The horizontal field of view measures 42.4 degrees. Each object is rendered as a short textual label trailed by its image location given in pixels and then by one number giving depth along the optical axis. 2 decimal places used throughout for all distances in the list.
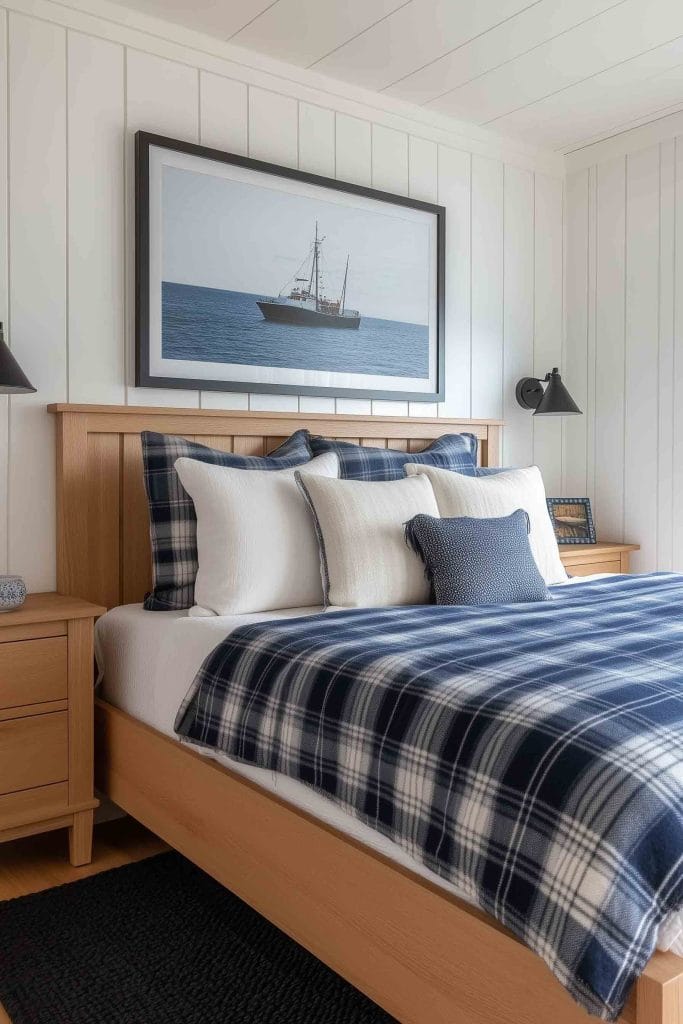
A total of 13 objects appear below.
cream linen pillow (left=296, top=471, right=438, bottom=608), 2.30
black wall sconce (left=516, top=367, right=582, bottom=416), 3.54
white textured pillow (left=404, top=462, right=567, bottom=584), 2.60
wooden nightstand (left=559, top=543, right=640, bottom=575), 3.40
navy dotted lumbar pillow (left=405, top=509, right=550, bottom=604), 2.26
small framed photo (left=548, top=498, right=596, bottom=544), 3.69
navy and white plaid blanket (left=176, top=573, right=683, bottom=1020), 1.12
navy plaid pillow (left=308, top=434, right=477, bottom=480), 2.74
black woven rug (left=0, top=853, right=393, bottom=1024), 1.68
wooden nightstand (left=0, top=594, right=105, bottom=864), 2.13
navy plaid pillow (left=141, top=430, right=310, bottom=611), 2.40
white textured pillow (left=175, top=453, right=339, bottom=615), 2.27
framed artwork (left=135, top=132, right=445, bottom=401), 2.71
